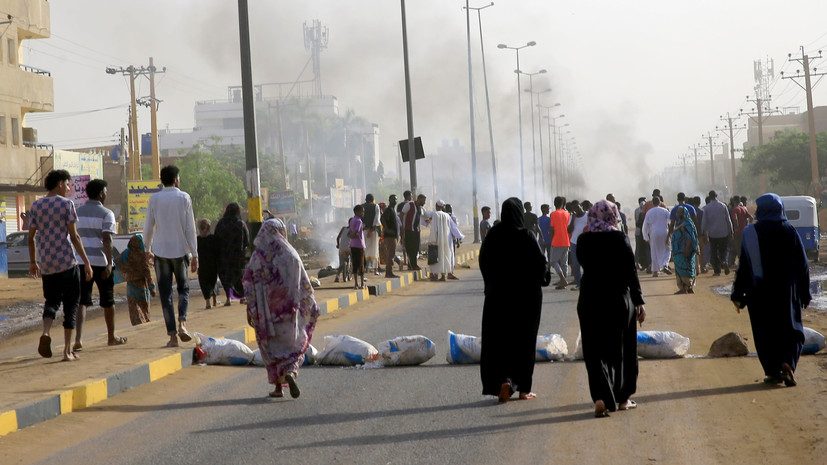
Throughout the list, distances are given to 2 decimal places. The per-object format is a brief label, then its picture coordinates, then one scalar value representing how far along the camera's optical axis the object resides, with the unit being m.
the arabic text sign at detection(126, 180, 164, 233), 46.59
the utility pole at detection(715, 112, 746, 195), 87.31
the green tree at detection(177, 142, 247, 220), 69.50
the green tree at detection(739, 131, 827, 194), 69.12
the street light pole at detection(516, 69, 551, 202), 78.18
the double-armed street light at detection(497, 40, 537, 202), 66.62
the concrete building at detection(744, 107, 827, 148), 149.50
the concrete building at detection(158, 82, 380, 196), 123.88
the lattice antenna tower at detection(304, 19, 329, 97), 160.88
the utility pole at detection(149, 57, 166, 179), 52.91
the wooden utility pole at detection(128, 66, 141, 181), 51.40
